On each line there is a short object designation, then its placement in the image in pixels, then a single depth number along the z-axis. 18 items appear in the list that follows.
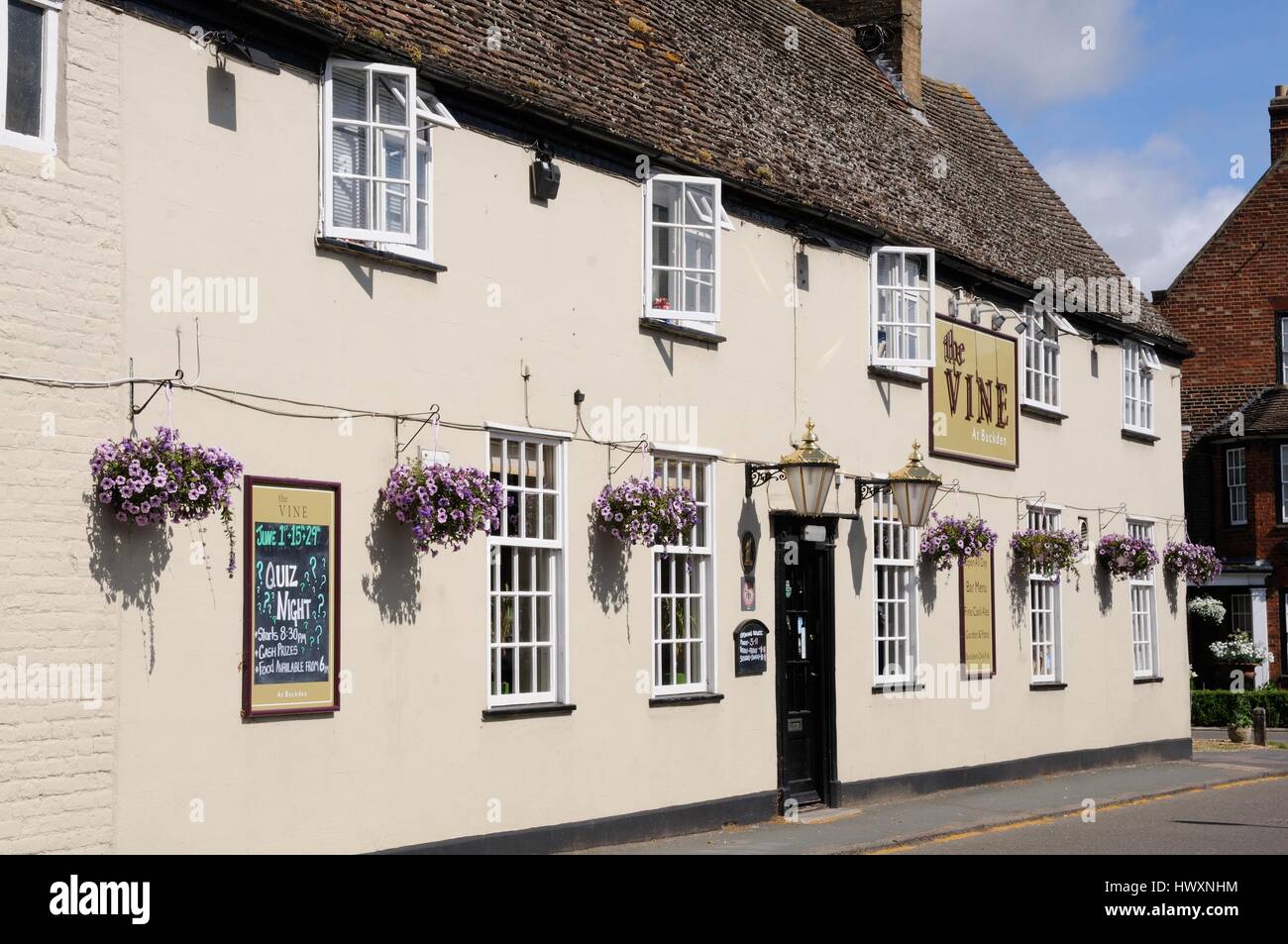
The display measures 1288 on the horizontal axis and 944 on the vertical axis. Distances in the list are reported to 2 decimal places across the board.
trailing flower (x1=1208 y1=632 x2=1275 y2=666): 34.88
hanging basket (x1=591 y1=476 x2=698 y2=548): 13.73
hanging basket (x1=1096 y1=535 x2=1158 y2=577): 22.89
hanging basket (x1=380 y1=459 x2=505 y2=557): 11.66
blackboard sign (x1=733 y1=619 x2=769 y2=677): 15.67
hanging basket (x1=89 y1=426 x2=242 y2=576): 9.66
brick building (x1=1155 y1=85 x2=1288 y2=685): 35.72
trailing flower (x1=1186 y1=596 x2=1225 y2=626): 35.62
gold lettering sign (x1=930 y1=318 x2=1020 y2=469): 19.33
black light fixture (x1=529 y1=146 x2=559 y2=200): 13.52
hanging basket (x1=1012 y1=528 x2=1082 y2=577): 20.66
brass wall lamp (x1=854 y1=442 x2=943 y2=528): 17.55
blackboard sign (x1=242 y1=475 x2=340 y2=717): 10.90
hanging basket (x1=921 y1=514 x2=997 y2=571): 18.61
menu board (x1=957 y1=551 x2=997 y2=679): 19.53
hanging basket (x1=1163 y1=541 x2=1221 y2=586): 24.86
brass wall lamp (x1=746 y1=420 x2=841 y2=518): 15.88
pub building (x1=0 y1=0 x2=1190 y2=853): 9.95
